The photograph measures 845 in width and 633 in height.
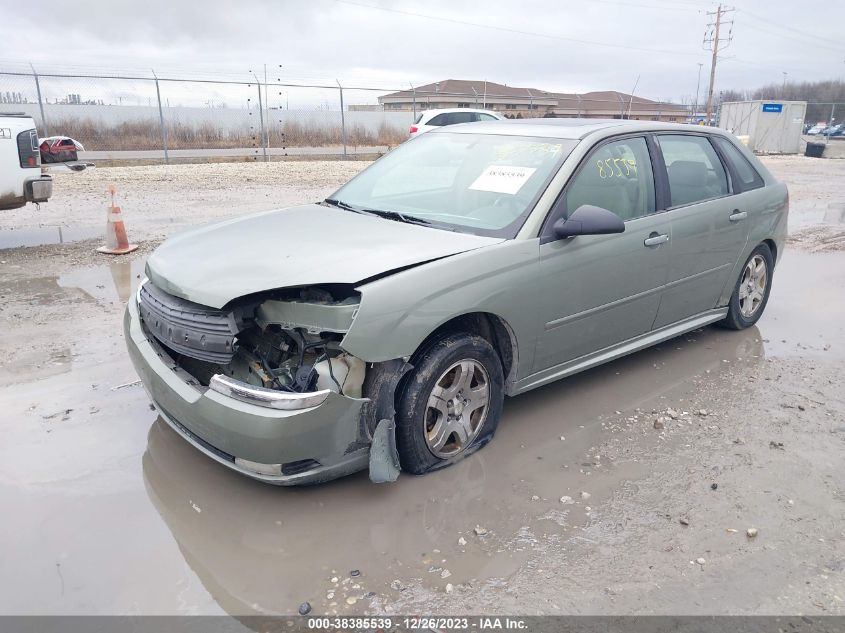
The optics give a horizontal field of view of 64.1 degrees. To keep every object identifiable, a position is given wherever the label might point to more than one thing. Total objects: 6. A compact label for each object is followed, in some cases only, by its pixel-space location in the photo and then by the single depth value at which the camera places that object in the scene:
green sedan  3.03
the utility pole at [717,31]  53.18
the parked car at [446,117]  18.66
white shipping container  32.69
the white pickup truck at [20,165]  7.57
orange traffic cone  7.84
